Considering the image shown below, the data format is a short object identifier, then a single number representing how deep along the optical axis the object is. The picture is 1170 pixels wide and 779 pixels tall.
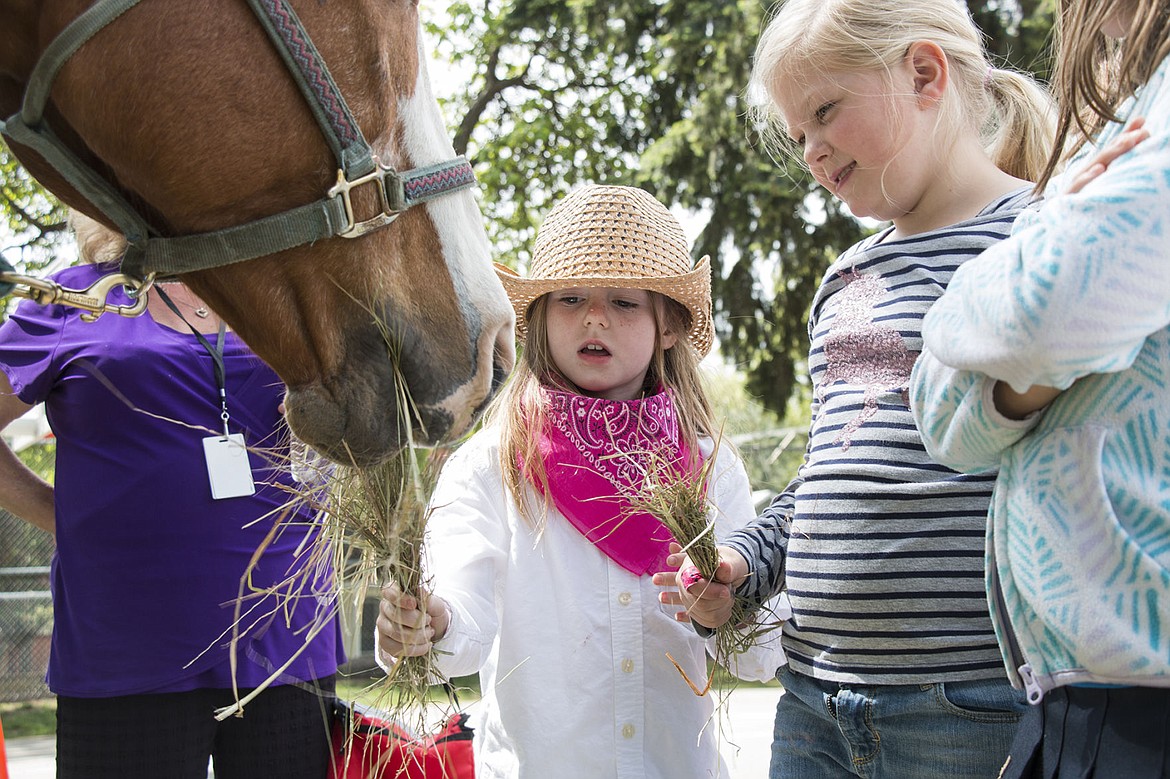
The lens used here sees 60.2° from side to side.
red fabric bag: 1.94
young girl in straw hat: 2.14
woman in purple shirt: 2.15
